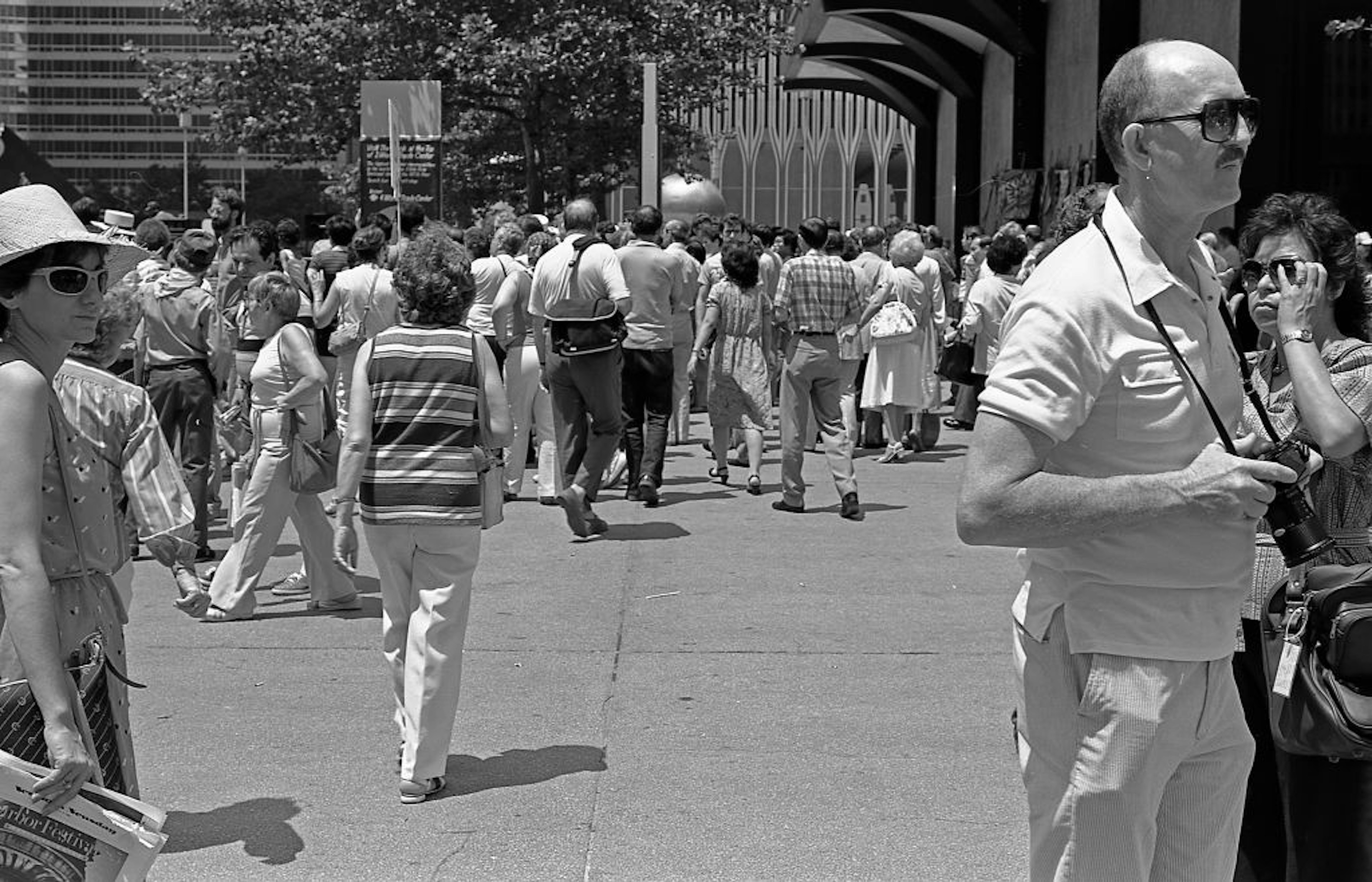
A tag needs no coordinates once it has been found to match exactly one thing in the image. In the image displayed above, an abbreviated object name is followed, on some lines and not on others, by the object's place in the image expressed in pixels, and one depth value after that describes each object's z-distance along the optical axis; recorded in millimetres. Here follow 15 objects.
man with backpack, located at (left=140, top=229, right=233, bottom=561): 10508
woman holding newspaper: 3336
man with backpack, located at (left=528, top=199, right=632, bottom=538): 11656
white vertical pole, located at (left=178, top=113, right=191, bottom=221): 102400
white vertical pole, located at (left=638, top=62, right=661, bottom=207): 17531
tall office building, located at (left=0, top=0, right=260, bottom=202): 174250
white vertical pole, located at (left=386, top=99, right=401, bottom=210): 16594
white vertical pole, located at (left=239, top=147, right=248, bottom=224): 136250
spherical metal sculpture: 38312
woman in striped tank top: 6008
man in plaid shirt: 12109
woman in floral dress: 13336
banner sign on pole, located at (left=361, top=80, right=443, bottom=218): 17922
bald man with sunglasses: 2947
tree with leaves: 29625
